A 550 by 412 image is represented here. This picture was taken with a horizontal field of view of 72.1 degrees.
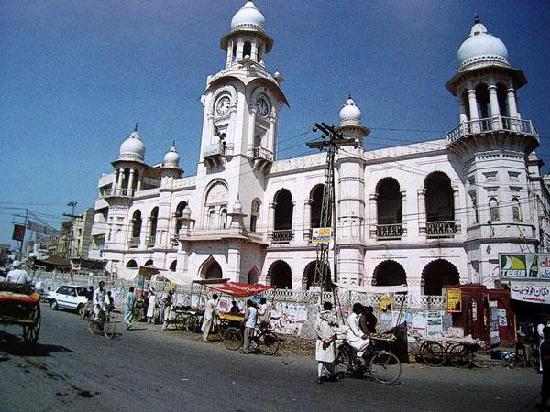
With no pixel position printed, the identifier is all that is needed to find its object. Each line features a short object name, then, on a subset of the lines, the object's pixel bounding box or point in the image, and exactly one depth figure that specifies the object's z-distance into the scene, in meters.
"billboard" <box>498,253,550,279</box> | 15.85
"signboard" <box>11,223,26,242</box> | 42.78
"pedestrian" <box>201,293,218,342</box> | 14.34
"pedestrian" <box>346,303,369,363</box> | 8.29
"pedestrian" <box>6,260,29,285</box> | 9.62
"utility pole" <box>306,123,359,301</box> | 17.08
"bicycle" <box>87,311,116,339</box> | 13.06
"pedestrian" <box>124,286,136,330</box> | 15.24
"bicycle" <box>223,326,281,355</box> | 12.21
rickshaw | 8.18
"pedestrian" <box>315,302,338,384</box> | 8.00
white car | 20.42
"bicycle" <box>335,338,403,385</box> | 8.40
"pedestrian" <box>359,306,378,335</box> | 8.62
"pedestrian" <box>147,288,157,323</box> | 19.28
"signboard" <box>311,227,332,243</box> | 16.12
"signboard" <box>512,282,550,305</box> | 15.38
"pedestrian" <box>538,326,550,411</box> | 6.26
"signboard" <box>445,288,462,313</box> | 14.67
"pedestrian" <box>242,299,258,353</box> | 11.84
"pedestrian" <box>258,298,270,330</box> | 12.80
